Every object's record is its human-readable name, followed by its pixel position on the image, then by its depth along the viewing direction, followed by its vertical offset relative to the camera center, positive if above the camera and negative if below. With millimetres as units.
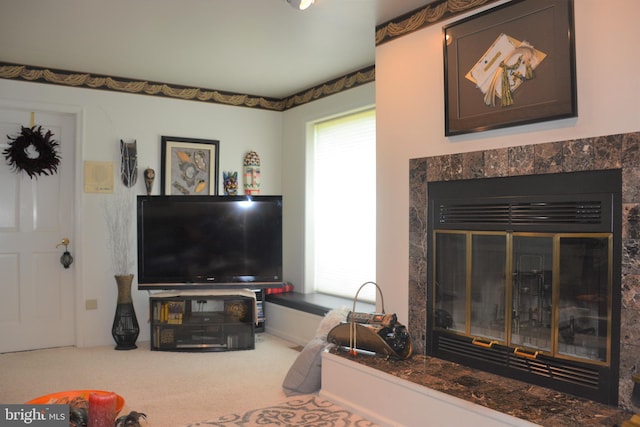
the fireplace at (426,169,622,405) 2373 -311
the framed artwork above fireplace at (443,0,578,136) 2465 +764
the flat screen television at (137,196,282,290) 4551 -180
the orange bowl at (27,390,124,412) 2379 -845
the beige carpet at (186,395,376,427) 2926 -1147
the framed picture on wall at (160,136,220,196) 5055 +492
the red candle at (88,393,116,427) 2174 -801
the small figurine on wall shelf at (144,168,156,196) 4906 +355
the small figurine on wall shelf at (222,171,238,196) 5312 +334
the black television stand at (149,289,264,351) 4586 -908
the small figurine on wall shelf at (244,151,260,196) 5430 +434
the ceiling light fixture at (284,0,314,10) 2955 +1201
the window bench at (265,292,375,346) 4559 -874
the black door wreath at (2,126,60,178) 4473 +541
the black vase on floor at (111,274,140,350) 4574 -902
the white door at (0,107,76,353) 4527 -261
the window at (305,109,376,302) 4629 +97
